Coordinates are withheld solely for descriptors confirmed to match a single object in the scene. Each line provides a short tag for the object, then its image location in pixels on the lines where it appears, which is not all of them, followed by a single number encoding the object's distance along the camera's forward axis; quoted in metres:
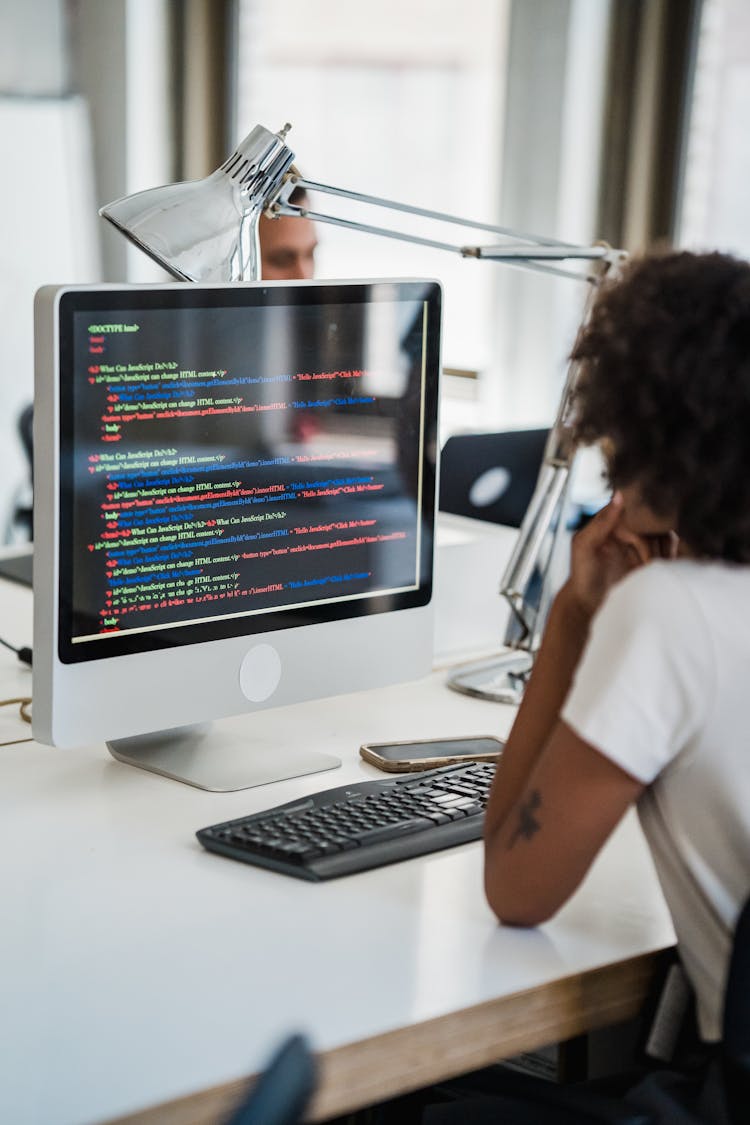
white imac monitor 1.94
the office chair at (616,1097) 1.65
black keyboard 1.89
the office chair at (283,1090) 1.14
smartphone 2.13
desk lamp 2.09
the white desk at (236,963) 1.61
